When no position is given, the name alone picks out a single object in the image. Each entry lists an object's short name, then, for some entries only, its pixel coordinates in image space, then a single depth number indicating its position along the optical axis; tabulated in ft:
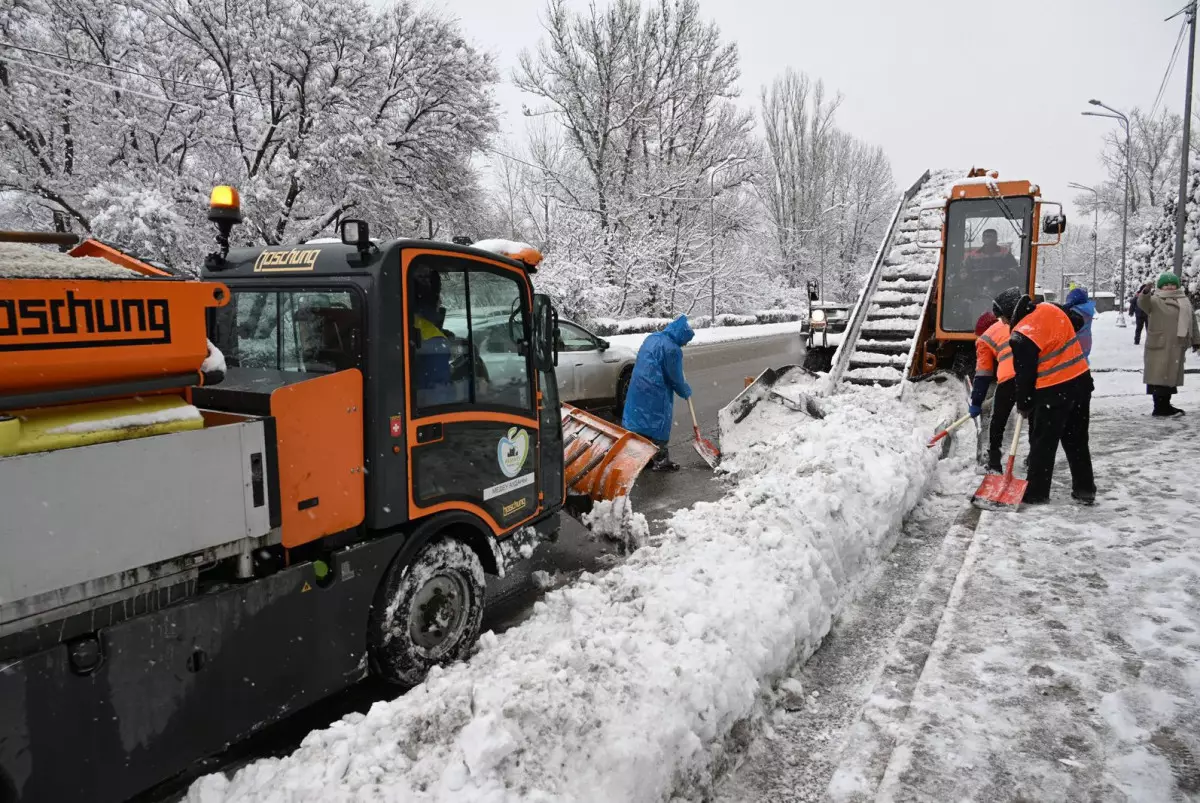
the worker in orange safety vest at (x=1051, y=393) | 19.51
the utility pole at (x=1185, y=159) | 54.95
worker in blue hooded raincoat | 24.31
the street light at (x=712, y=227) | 106.42
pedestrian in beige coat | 29.27
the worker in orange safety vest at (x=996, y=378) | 22.71
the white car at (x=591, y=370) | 31.76
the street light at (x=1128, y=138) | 76.29
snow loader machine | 30.58
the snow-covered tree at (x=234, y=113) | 57.26
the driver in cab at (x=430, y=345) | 11.20
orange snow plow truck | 6.98
